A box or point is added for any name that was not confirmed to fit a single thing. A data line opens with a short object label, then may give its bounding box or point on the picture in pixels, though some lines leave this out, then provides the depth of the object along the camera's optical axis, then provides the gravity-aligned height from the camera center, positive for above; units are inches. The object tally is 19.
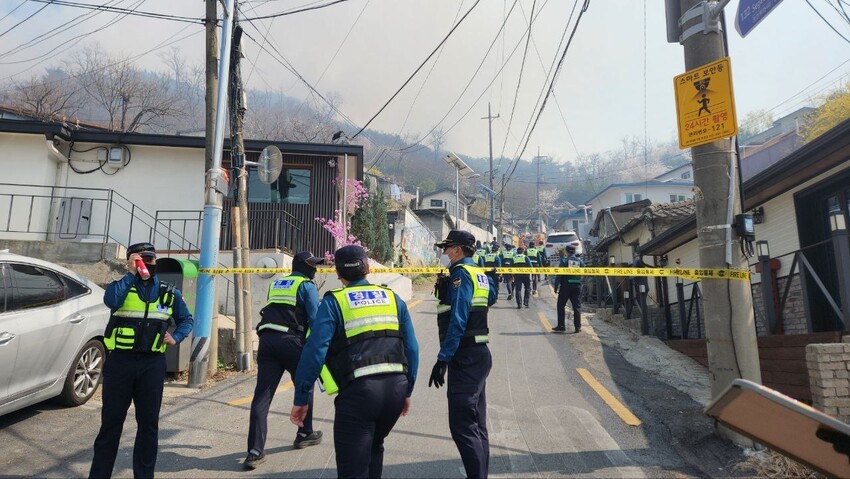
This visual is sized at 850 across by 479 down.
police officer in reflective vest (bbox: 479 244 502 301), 517.3 +34.4
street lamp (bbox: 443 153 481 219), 1189.3 +319.0
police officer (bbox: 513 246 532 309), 531.2 +17.5
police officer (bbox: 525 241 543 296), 559.3 +43.6
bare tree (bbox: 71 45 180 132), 1090.1 +454.5
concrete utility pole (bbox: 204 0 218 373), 286.7 +126.8
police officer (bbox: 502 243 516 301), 567.8 +40.7
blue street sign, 175.3 +103.6
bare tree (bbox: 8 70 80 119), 992.5 +424.8
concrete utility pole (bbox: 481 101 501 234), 1550.2 +547.9
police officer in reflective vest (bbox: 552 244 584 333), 405.7 -1.5
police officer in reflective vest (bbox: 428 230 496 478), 135.2 -18.5
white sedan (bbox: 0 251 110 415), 180.1 -16.1
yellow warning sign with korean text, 176.4 +70.6
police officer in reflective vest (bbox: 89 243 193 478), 136.8 -20.5
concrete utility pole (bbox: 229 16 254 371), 307.4 +46.1
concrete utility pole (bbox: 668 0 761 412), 172.6 +16.4
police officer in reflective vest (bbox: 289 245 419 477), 106.3 -16.6
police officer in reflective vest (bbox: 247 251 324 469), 170.2 -13.4
